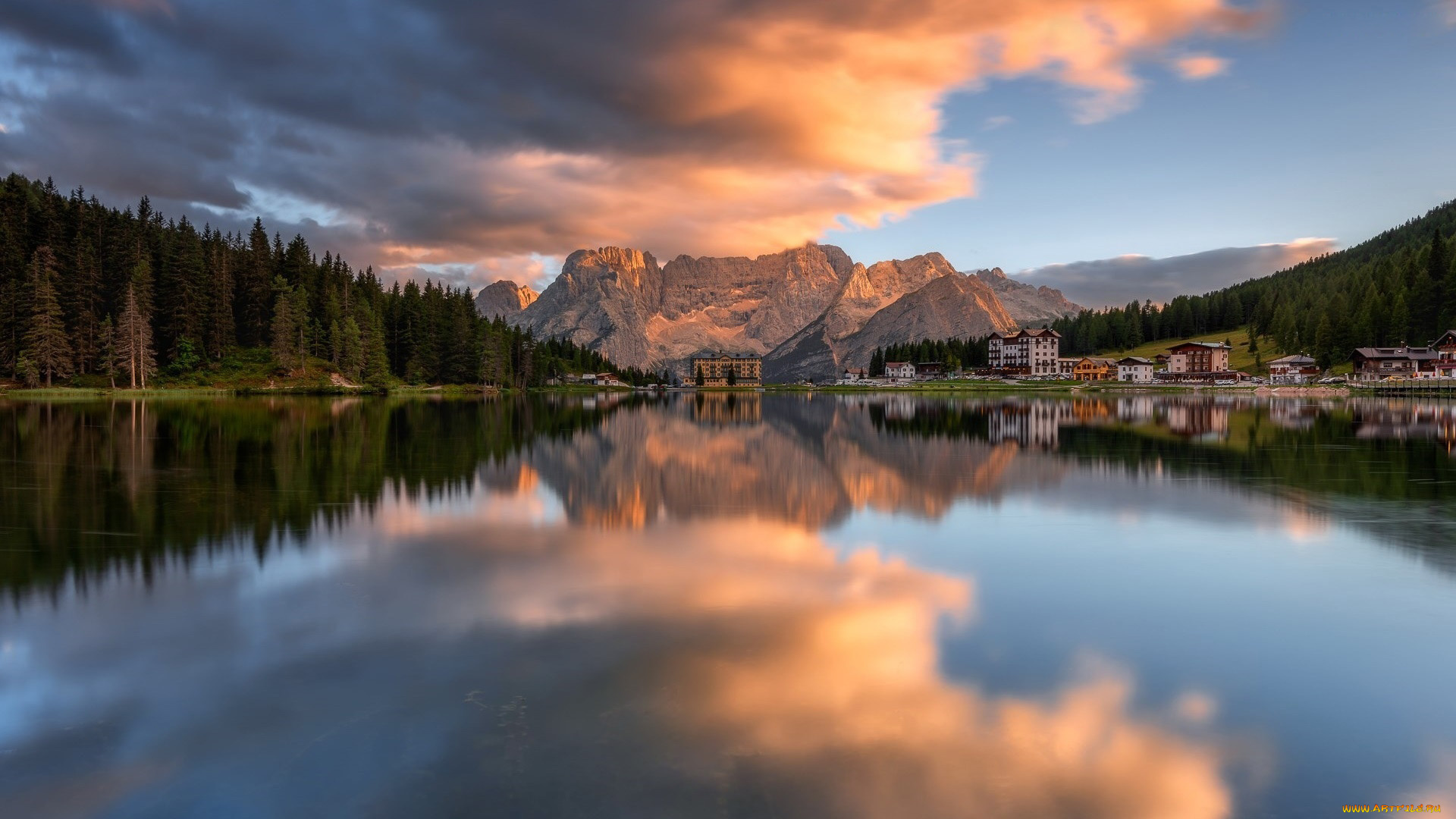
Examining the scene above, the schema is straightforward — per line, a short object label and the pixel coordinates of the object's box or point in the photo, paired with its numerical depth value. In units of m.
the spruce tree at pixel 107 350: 107.81
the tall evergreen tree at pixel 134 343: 107.44
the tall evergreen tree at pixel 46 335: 101.00
